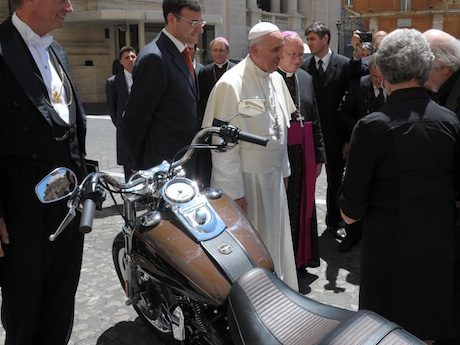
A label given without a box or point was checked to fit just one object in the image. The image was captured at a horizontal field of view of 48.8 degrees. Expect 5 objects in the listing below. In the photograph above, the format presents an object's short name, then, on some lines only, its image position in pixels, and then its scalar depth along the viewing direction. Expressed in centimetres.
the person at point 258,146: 332
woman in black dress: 232
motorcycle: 174
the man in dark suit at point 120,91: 606
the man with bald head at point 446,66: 277
